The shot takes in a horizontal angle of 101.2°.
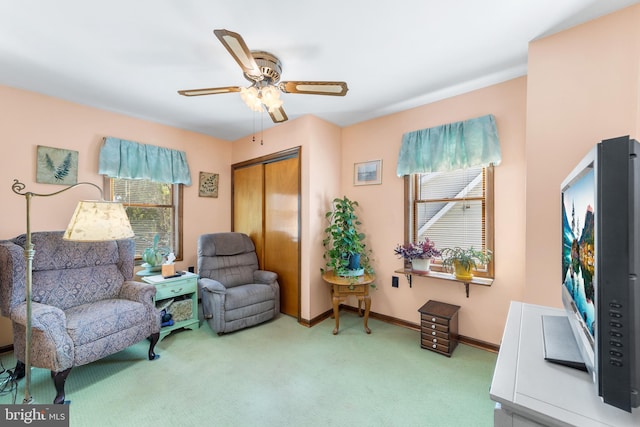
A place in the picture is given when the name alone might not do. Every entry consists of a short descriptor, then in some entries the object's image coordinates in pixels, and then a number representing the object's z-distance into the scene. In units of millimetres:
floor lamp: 1382
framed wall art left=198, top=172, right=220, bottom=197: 3844
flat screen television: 580
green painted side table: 2670
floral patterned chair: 1752
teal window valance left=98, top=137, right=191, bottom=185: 2949
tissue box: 2824
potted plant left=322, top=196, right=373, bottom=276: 2977
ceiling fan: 1790
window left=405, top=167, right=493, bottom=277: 2498
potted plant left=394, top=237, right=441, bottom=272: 2689
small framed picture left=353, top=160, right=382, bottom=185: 3191
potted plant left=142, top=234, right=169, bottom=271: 2977
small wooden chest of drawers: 2354
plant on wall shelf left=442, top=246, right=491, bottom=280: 2430
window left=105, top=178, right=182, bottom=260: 3191
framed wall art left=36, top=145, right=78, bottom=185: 2574
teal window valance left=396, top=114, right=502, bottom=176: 2391
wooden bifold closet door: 3252
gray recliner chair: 2797
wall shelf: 2371
